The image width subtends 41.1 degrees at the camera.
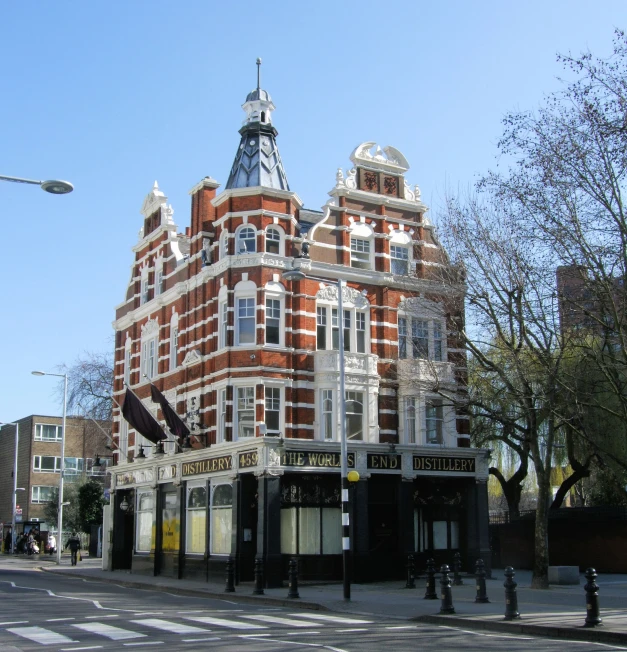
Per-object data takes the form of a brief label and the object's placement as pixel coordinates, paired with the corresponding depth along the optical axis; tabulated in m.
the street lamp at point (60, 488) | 45.50
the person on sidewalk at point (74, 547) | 44.75
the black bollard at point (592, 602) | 15.95
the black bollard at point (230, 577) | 26.97
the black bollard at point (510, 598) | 17.53
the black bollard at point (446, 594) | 18.86
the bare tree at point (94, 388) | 57.84
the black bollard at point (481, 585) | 20.73
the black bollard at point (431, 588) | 22.97
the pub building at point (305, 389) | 30.55
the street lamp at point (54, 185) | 14.48
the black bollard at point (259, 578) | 25.52
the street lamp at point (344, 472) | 23.48
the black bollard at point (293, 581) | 23.94
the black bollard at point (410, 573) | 27.39
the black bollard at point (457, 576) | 26.66
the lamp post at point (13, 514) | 61.66
